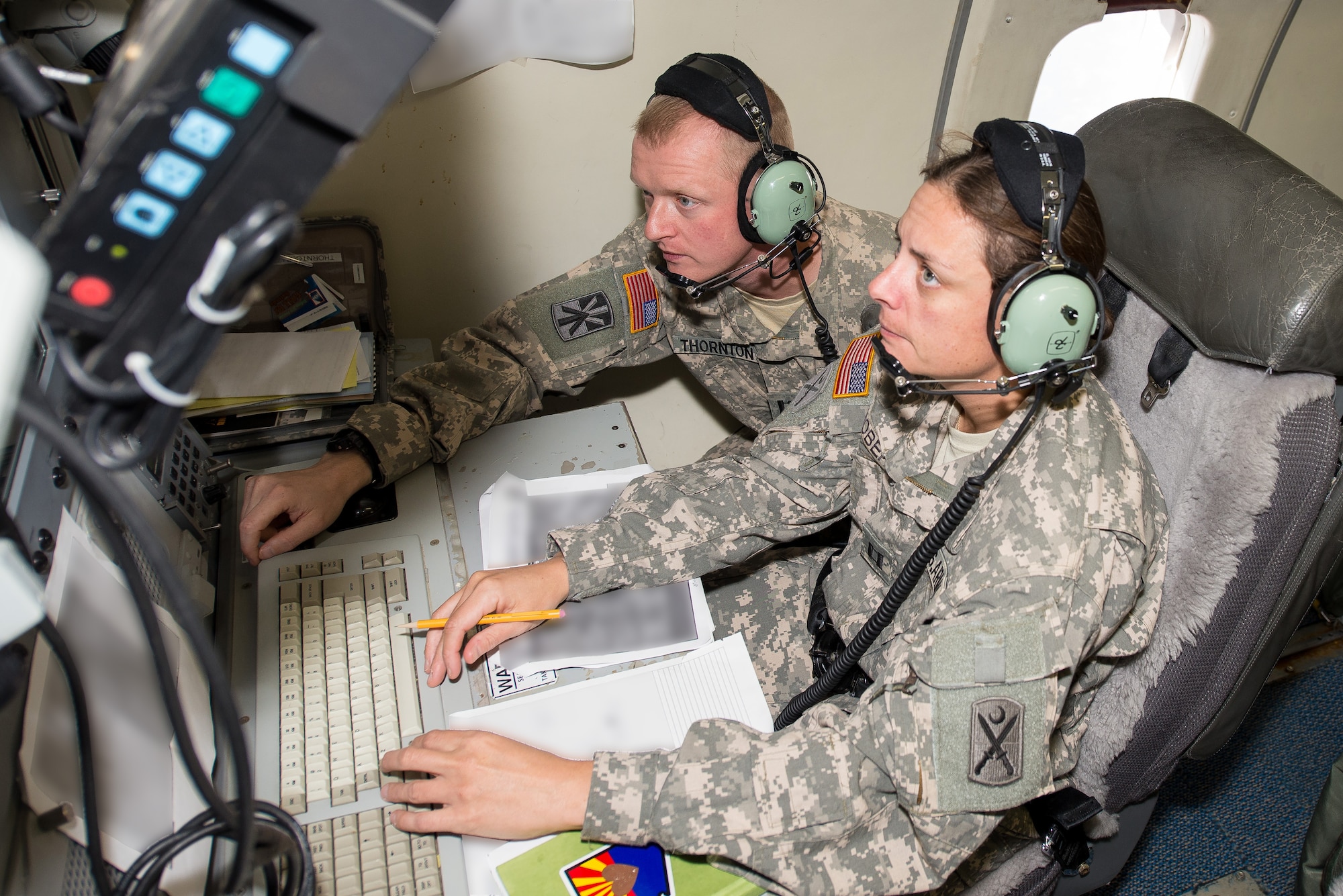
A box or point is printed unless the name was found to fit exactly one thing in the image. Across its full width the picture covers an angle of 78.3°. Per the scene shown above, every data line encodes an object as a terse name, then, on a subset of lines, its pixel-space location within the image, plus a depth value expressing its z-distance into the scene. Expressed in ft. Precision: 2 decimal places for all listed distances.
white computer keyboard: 2.68
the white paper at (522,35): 4.77
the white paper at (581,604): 3.35
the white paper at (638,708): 3.04
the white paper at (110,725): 2.05
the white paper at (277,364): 4.22
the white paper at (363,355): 4.53
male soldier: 3.96
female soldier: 2.76
